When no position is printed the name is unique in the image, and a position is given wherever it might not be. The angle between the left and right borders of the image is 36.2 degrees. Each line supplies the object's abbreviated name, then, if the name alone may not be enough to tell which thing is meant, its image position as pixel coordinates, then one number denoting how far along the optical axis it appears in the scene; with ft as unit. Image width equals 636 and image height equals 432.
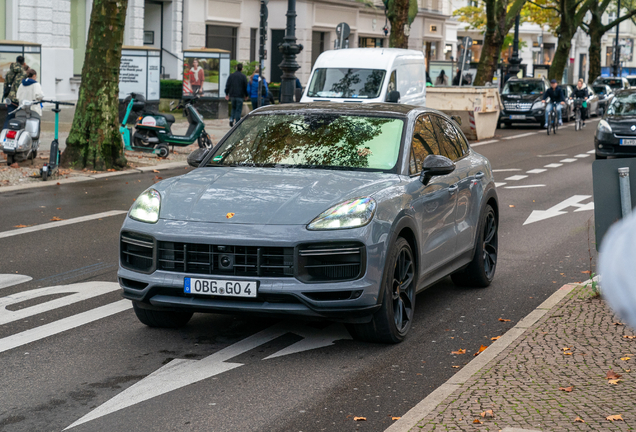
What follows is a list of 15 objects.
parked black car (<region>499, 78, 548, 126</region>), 106.73
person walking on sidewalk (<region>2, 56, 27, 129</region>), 57.00
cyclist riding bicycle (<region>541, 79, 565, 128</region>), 98.78
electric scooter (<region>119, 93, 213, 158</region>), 64.54
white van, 68.39
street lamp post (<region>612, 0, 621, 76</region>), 266.77
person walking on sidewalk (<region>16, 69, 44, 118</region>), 54.85
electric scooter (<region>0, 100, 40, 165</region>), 53.42
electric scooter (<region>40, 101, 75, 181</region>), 51.13
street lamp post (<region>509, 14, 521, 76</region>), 156.37
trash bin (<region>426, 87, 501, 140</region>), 88.38
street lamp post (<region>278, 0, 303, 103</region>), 83.10
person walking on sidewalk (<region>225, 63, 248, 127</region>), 87.30
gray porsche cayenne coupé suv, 19.16
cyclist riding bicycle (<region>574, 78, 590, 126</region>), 112.16
